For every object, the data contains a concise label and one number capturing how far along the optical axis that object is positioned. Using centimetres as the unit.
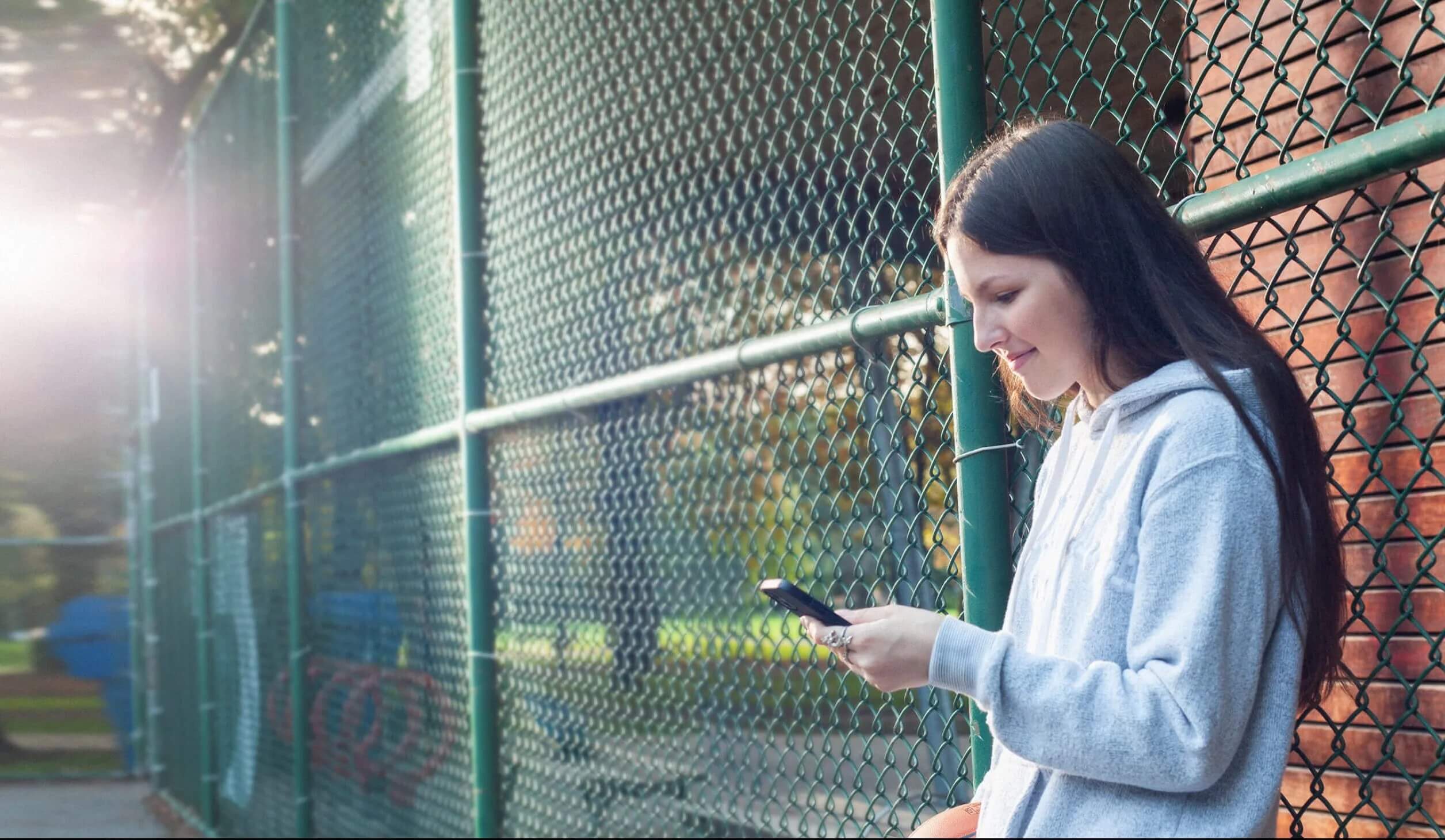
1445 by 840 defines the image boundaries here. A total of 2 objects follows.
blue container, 1323
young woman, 128
